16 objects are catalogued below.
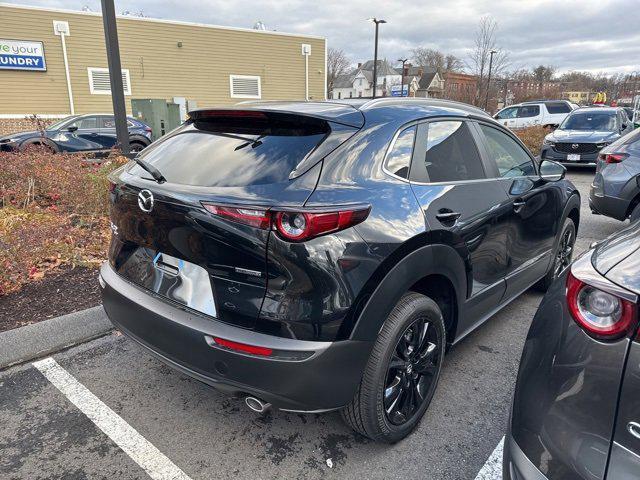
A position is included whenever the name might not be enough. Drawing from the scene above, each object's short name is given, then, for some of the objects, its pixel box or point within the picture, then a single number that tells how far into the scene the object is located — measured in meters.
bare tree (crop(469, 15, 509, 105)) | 25.03
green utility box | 18.08
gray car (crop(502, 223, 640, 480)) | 1.34
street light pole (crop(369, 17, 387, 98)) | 27.70
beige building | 18.39
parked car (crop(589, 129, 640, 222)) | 5.90
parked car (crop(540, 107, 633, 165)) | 11.89
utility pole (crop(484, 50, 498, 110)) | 25.05
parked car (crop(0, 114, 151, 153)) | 12.61
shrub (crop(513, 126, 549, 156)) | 14.12
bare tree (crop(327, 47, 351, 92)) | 72.69
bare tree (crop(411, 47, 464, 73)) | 66.50
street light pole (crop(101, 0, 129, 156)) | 6.85
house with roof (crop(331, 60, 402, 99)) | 85.00
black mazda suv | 1.95
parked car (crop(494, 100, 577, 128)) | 18.83
